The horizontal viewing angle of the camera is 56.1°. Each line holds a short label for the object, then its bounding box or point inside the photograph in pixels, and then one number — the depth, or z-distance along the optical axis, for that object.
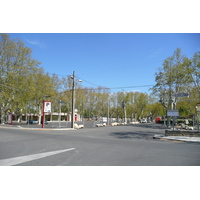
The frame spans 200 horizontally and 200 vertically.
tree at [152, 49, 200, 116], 29.72
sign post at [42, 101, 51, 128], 26.88
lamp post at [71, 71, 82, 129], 26.74
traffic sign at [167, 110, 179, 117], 17.55
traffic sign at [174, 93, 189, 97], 15.02
